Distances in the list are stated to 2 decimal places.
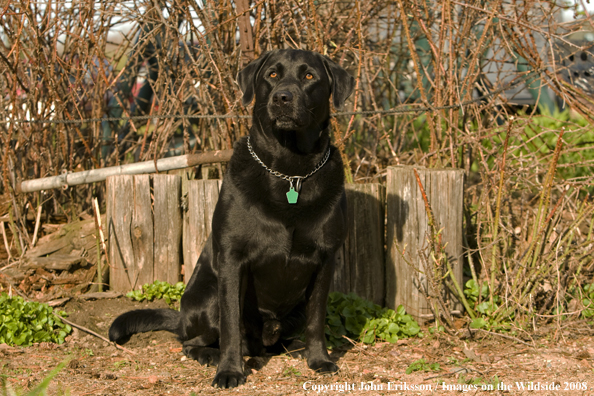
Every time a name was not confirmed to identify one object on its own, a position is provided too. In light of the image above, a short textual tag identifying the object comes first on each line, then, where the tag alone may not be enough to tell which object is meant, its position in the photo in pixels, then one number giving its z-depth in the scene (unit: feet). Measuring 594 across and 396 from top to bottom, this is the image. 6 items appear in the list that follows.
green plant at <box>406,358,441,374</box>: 10.05
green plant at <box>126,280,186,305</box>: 13.51
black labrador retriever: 9.78
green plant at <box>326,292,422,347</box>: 12.04
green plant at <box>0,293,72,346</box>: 11.23
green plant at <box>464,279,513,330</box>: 11.93
